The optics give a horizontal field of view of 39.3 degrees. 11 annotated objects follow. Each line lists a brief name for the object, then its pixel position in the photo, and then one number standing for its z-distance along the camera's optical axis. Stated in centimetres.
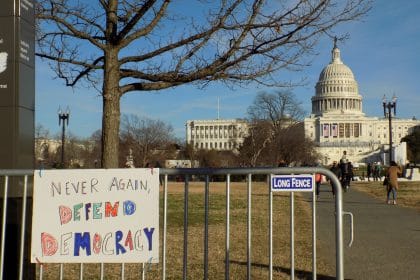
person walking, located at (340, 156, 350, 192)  3169
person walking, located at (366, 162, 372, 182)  5826
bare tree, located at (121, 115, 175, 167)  7119
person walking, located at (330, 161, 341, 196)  3260
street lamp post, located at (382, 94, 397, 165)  5747
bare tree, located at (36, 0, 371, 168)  820
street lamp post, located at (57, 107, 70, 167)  5079
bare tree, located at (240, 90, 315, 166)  5972
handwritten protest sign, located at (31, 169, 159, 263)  523
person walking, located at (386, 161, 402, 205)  2288
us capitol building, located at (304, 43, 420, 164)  14738
